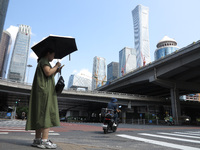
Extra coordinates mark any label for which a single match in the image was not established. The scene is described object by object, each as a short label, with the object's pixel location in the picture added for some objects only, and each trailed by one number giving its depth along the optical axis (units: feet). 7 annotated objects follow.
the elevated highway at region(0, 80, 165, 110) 112.74
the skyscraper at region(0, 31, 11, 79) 521.49
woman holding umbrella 9.36
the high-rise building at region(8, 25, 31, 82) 480.23
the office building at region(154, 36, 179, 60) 447.42
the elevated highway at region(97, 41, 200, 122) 94.73
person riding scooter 27.66
